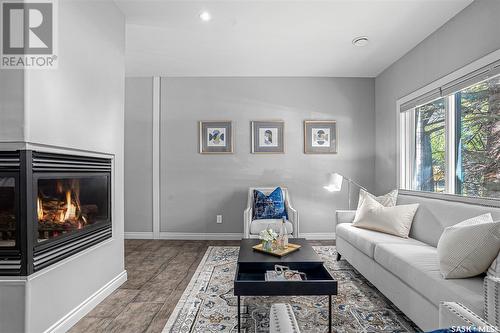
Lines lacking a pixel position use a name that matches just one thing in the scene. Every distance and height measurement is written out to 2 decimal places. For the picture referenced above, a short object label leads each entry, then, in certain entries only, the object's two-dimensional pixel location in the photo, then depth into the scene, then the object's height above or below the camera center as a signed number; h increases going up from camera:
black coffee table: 1.90 -0.79
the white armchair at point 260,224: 3.77 -0.76
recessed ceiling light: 2.79 +1.49
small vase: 2.57 -0.71
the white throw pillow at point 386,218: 2.94 -0.55
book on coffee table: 2.00 -0.78
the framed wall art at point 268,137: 4.69 +0.49
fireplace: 1.67 -0.27
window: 2.50 +0.29
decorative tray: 2.49 -0.75
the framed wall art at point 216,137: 4.70 +0.49
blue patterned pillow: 4.04 -0.55
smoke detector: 3.31 +1.48
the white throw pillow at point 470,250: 1.73 -0.52
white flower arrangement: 2.59 -0.62
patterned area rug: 2.08 -1.16
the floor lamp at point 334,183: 3.90 -0.22
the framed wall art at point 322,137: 4.71 +0.49
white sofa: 1.73 -0.71
